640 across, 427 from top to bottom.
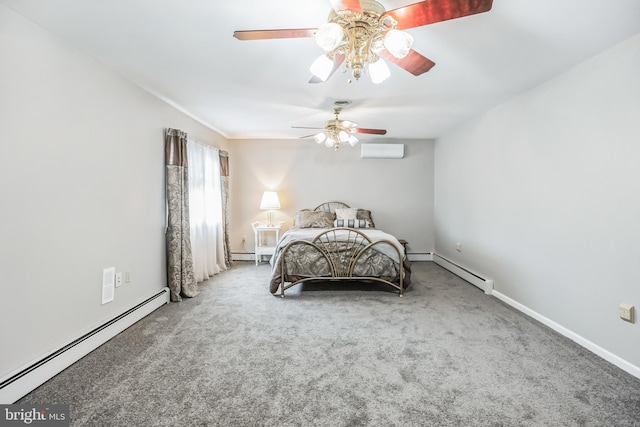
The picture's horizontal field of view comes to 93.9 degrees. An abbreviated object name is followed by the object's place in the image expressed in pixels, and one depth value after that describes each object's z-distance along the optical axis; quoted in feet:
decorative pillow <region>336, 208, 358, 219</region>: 16.94
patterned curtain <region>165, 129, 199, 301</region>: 11.12
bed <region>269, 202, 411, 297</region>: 11.78
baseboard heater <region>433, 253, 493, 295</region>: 11.99
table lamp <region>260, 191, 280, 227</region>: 17.06
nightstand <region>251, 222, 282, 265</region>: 17.11
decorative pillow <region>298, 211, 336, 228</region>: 16.49
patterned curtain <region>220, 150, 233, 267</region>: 16.26
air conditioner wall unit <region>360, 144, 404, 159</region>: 17.81
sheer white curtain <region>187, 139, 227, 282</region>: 13.16
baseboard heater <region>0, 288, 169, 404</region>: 5.53
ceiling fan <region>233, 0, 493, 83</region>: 4.22
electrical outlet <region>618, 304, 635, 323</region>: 6.63
